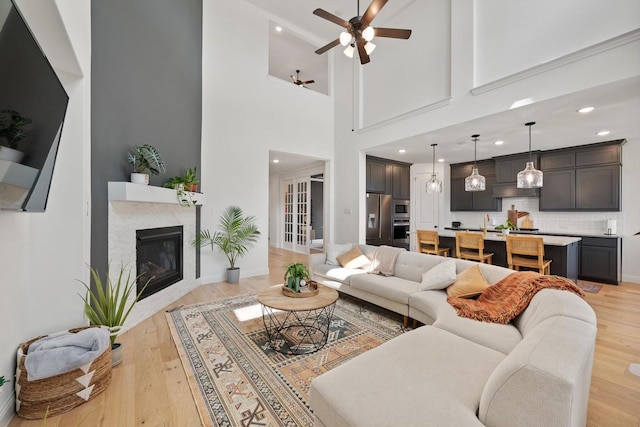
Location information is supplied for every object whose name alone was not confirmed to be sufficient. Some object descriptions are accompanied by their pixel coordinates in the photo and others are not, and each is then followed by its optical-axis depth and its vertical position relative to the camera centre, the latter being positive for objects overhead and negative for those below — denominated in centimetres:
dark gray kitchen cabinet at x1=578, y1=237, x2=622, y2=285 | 457 -81
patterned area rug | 171 -126
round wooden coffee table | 236 -123
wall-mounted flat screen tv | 114 +52
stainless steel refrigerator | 585 -12
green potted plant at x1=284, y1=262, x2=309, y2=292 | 259 -63
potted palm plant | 454 -40
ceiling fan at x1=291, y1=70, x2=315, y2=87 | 627 +316
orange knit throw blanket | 205 -70
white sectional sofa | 100 -85
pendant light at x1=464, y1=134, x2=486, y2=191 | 422 +51
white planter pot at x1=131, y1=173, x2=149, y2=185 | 285 +39
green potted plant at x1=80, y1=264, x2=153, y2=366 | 216 -86
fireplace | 317 -58
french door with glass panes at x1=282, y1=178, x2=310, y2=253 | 762 -4
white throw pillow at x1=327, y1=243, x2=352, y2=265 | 421 -61
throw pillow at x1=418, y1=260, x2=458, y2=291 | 277 -67
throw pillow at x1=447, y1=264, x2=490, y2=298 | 251 -69
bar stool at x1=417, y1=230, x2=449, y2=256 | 437 -50
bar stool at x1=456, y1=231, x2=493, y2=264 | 398 -51
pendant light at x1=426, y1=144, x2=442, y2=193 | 482 +53
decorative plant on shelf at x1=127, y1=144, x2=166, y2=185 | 288 +60
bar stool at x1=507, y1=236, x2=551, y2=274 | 350 -53
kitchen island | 372 -57
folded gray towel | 163 -92
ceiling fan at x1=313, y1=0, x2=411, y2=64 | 270 +197
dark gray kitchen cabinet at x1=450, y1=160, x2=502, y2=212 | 626 +53
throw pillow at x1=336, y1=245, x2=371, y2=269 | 386 -68
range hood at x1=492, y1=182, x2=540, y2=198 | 557 +51
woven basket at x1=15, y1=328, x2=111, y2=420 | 165 -115
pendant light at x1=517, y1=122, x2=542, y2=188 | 363 +52
